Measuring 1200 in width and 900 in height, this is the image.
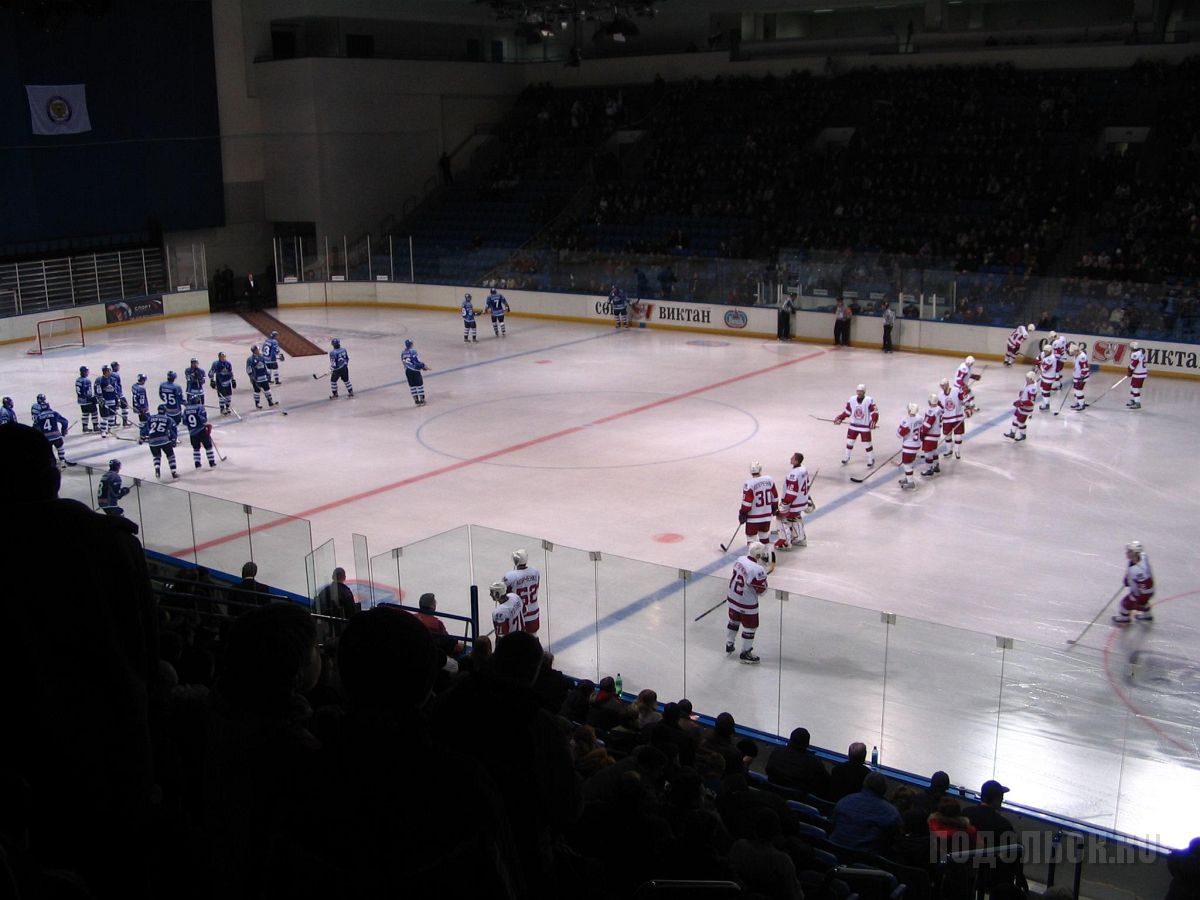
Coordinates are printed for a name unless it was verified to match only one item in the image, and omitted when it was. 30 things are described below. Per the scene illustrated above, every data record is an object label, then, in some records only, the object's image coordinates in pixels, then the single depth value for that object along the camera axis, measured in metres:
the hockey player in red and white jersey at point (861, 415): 16.38
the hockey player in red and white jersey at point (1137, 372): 19.51
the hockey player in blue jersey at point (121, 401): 18.87
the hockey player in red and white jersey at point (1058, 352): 19.05
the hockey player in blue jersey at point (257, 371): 20.44
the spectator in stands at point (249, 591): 9.00
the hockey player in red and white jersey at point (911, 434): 15.59
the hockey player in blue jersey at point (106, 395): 18.75
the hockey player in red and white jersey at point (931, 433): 15.81
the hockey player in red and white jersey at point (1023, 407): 17.70
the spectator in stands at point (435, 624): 7.51
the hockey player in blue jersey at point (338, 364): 21.12
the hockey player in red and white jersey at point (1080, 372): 19.50
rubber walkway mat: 26.45
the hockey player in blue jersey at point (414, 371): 20.36
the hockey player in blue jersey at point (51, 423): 16.88
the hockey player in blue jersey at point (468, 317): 26.84
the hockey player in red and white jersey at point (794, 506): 13.14
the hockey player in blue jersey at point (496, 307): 27.50
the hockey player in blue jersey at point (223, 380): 19.84
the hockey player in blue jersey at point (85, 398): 18.98
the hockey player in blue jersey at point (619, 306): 28.72
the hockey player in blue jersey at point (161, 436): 16.64
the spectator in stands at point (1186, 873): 4.96
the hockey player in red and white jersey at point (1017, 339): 22.23
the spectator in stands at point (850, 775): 6.76
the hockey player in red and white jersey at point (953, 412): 16.62
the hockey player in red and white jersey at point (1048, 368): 19.08
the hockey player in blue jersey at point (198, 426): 16.84
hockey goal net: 27.28
